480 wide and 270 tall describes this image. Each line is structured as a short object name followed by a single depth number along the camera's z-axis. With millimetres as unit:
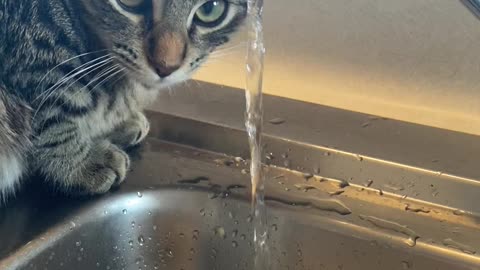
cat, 685
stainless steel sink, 708
